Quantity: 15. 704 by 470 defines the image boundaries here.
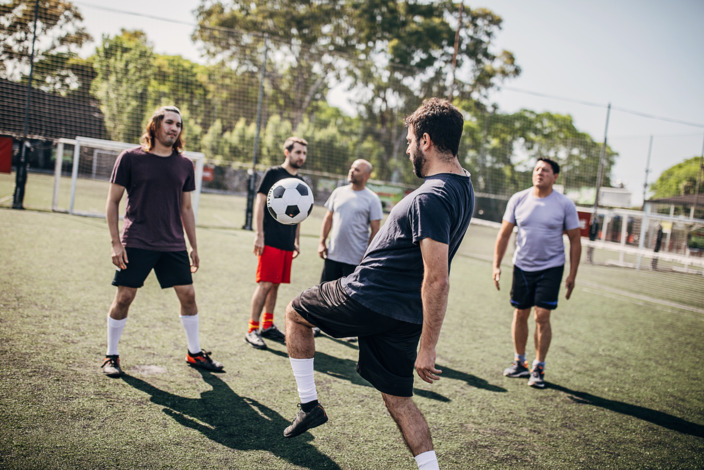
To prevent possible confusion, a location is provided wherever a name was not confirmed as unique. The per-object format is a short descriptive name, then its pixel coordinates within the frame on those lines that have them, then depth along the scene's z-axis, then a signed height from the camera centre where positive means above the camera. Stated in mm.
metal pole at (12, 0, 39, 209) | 12525 -181
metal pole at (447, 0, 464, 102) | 13093 +4276
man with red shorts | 4871 -479
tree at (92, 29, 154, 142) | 14847 +3097
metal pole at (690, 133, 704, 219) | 20364 +3603
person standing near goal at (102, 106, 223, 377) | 3689 -247
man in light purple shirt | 4723 -244
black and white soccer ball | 4512 +4
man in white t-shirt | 5379 -147
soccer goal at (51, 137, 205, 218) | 13398 +178
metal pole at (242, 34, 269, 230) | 13703 +640
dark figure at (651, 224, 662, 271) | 17172 +251
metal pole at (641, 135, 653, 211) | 17359 +2938
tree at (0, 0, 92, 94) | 13086 +3568
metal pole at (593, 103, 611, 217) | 14989 +2281
